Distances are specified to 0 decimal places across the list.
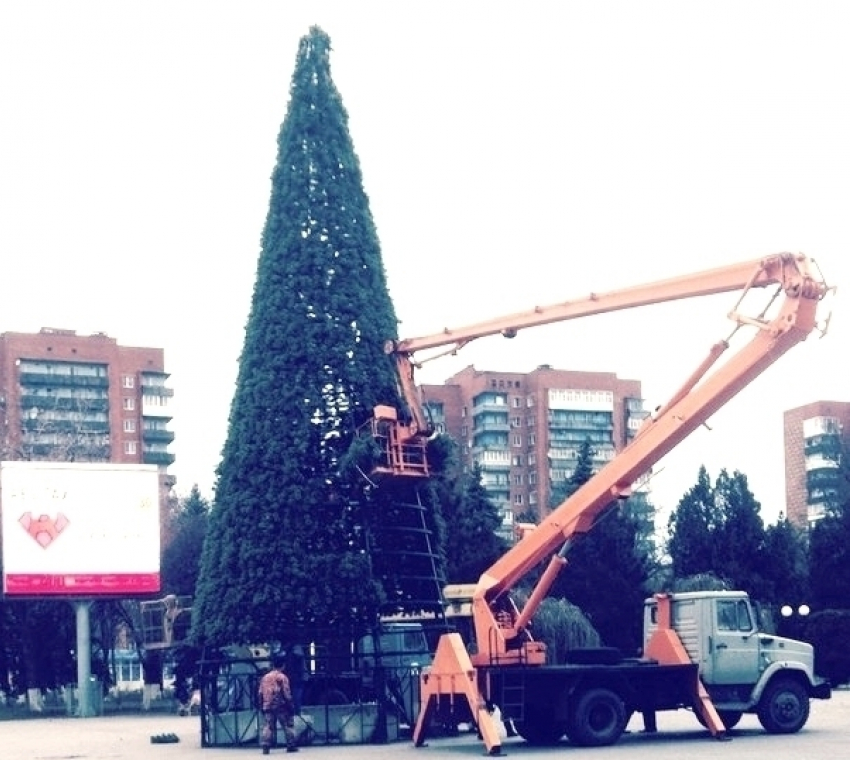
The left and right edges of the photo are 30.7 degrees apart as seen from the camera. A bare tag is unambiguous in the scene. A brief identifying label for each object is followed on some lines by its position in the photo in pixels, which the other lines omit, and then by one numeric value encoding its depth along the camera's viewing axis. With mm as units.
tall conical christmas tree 29469
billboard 43344
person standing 27109
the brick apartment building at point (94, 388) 118500
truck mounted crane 25984
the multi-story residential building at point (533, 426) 129000
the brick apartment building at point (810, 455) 130875
